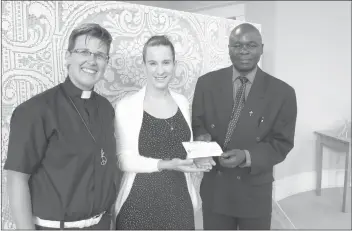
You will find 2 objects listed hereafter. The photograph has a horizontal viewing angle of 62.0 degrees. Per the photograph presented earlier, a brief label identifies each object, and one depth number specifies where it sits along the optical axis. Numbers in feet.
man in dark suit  3.26
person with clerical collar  2.33
